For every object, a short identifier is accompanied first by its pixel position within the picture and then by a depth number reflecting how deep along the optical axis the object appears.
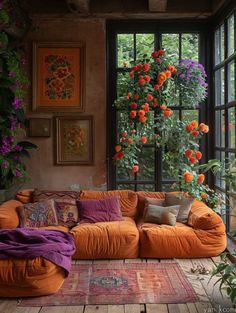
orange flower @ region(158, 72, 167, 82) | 4.92
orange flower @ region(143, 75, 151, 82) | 5.02
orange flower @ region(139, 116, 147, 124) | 4.98
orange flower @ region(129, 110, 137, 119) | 5.01
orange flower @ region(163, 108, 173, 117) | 5.01
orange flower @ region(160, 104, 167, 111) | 5.08
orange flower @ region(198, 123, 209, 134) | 4.81
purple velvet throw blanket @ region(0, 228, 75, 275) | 3.49
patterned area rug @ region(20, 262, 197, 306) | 3.36
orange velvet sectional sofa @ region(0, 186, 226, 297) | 4.46
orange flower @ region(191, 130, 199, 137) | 4.93
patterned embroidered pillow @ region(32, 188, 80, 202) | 5.16
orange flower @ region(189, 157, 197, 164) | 4.91
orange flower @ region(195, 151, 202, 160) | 4.90
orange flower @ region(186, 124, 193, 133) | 4.88
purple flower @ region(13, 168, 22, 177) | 4.97
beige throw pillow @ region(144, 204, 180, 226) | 4.76
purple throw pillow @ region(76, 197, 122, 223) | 4.91
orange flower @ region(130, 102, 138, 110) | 5.10
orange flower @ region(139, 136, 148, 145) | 5.03
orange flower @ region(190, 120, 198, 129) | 4.88
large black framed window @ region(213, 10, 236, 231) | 4.70
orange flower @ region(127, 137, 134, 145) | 5.09
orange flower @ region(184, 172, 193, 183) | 4.64
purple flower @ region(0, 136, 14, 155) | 4.87
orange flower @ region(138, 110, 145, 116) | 4.95
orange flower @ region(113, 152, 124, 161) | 5.10
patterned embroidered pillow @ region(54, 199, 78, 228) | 4.90
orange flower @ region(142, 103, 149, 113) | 5.01
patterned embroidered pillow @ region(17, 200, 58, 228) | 4.75
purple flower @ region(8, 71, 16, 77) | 4.86
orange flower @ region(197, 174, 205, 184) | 4.66
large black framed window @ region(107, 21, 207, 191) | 5.57
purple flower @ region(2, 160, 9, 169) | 4.70
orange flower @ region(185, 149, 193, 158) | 4.91
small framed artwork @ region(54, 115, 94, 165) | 5.51
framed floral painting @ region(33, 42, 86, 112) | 5.48
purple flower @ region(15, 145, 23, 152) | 5.13
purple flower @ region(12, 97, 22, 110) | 4.92
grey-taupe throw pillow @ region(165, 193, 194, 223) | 4.94
